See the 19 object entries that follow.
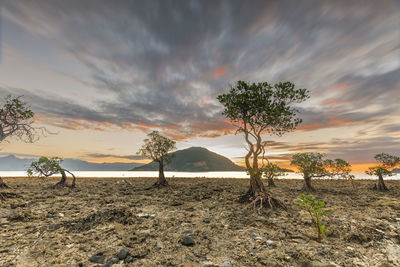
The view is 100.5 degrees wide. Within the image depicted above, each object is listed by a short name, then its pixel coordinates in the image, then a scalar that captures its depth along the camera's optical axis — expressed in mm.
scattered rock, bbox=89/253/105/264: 5938
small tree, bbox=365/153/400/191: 25500
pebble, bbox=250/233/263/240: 7741
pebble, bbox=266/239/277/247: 7078
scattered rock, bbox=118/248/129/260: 6176
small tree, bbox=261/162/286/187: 18905
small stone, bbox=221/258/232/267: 5703
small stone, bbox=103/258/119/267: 5695
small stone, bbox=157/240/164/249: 6961
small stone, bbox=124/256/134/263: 5954
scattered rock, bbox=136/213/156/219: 11008
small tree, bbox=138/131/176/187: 28172
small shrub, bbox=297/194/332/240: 7422
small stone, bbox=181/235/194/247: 7218
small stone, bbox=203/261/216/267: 5684
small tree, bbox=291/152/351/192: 22297
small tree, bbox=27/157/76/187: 25328
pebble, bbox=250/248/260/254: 6551
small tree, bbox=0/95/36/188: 17781
